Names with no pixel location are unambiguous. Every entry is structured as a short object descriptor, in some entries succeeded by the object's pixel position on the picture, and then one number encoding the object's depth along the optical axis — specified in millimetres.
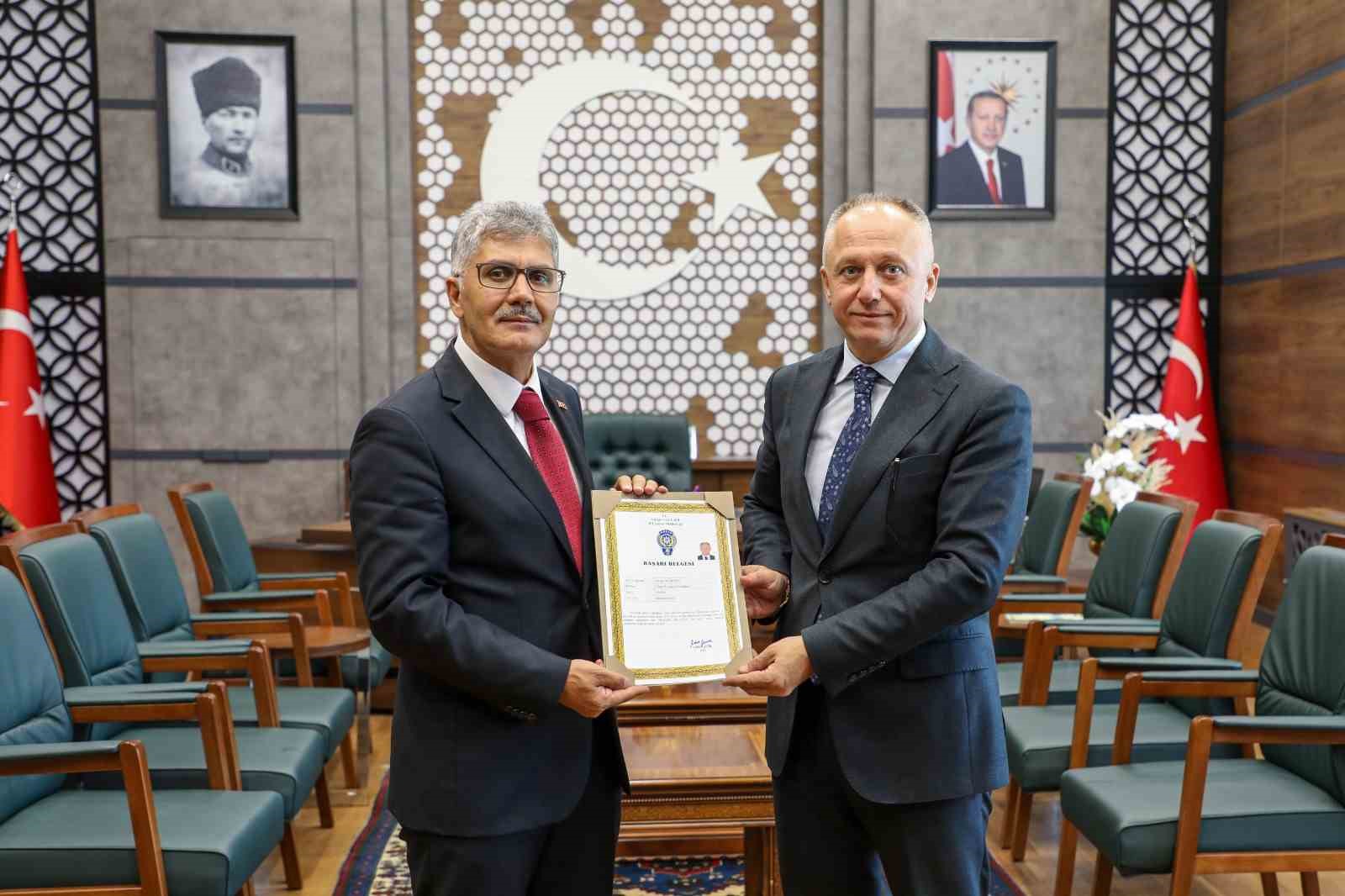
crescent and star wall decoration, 6230
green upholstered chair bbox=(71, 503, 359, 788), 3367
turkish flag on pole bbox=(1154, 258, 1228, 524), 6090
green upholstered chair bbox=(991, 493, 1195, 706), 3508
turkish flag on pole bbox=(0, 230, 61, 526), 5684
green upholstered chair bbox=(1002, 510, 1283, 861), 2938
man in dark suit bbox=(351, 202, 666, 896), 1595
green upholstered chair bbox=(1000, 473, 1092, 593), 4203
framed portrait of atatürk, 5957
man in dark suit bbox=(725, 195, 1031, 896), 1736
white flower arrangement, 4500
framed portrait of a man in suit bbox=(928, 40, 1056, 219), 6172
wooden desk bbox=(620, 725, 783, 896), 2730
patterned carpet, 3170
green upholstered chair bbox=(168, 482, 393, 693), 4043
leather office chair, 5730
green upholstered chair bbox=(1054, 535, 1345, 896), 2375
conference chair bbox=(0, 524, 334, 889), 2852
